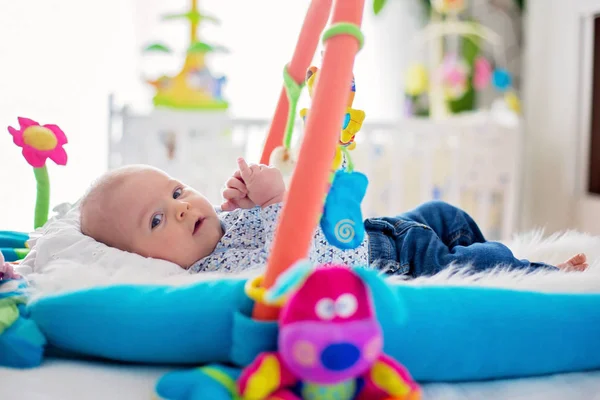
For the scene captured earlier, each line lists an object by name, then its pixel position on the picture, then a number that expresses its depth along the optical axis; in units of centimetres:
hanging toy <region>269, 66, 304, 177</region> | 104
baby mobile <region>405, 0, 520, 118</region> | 277
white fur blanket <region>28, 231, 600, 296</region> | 76
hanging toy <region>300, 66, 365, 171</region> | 82
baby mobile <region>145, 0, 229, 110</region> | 231
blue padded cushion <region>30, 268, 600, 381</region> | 67
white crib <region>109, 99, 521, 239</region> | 214
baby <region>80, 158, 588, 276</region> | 90
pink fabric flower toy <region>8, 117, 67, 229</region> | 102
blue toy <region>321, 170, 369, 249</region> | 66
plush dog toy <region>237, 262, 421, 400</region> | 52
